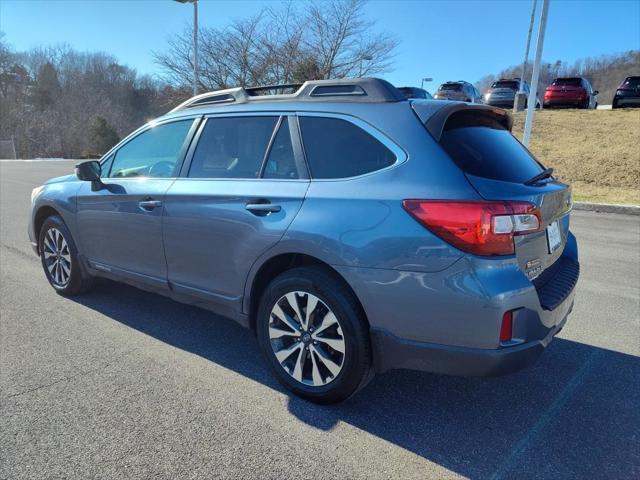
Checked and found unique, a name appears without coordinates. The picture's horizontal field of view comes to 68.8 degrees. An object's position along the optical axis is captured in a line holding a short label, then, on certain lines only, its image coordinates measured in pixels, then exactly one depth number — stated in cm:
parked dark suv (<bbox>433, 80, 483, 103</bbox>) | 2270
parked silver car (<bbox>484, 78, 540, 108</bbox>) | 2373
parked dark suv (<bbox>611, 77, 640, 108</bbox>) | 2161
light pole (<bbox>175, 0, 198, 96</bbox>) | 1666
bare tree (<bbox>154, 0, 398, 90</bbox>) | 1727
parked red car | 2267
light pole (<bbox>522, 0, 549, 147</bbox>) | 1141
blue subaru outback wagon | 227
